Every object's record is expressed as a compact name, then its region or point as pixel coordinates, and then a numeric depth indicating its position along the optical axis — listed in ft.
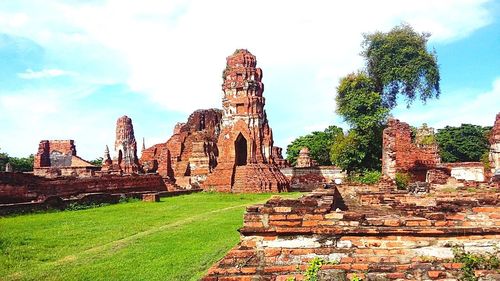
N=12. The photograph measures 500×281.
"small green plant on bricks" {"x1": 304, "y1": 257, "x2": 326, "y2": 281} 13.32
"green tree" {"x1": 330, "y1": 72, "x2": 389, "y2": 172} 80.53
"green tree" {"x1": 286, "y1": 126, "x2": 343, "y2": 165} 162.91
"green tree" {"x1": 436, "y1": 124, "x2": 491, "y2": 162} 166.40
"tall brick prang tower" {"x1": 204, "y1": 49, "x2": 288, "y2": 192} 86.89
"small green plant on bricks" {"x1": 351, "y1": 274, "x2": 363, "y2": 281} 13.03
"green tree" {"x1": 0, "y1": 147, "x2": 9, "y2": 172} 161.87
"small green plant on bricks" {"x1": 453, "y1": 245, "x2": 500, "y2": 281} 13.33
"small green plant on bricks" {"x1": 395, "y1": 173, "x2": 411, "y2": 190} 61.00
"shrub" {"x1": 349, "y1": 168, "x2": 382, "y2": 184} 70.69
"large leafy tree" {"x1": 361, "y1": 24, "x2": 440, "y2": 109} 89.66
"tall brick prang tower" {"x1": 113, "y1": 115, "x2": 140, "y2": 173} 135.95
